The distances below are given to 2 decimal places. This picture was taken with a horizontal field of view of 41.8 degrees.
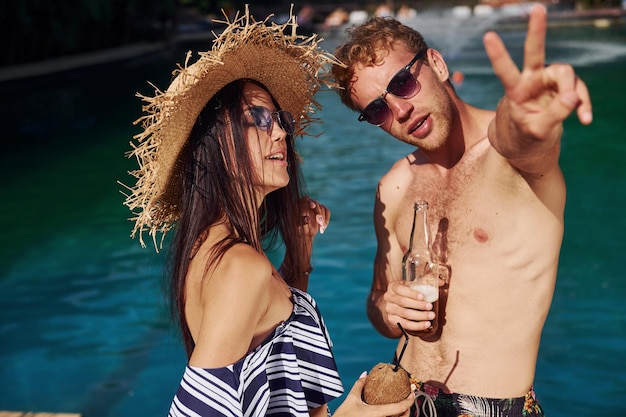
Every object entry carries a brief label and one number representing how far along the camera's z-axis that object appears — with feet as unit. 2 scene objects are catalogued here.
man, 8.59
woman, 7.32
